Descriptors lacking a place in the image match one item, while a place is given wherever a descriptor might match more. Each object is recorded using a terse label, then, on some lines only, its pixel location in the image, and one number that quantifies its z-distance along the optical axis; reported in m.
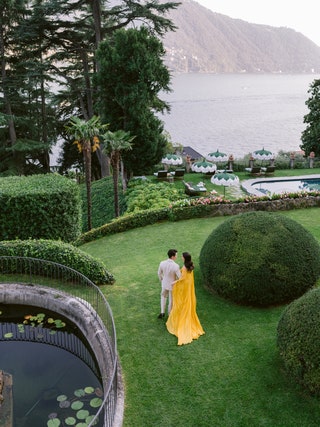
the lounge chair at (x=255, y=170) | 34.58
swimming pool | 30.83
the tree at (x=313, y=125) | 39.84
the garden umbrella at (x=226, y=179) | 22.77
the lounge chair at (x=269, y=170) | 34.74
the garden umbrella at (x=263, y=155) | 35.19
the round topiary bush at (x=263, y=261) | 11.09
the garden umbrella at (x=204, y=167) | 31.11
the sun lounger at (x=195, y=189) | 27.27
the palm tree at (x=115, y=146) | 23.23
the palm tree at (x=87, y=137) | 22.28
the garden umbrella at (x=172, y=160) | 33.09
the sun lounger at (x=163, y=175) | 32.50
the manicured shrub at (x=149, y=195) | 25.22
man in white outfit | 10.49
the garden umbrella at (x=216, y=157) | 31.98
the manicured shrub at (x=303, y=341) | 7.70
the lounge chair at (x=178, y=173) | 32.94
